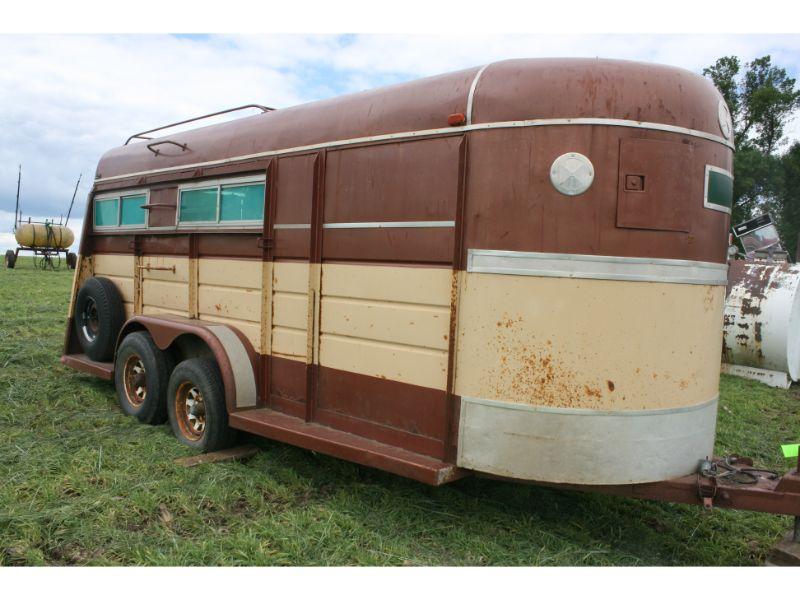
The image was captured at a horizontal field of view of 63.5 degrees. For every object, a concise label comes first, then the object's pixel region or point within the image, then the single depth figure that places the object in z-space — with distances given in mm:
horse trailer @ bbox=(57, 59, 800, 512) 3539
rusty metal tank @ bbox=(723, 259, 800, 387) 9211
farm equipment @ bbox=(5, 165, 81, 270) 27125
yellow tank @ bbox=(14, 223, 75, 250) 27078
